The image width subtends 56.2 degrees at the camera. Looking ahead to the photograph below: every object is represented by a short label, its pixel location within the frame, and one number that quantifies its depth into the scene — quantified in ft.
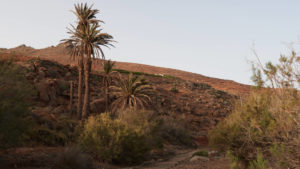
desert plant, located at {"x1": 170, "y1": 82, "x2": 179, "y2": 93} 187.13
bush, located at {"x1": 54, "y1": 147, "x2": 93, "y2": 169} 45.62
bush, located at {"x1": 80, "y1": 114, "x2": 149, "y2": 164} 56.28
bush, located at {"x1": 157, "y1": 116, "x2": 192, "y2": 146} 108.58
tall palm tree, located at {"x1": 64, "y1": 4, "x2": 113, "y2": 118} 88.33
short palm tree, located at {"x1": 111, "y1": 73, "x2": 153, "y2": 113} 104.01
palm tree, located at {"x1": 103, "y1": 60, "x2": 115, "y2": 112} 112.88
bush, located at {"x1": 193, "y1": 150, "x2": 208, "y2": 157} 75.15
